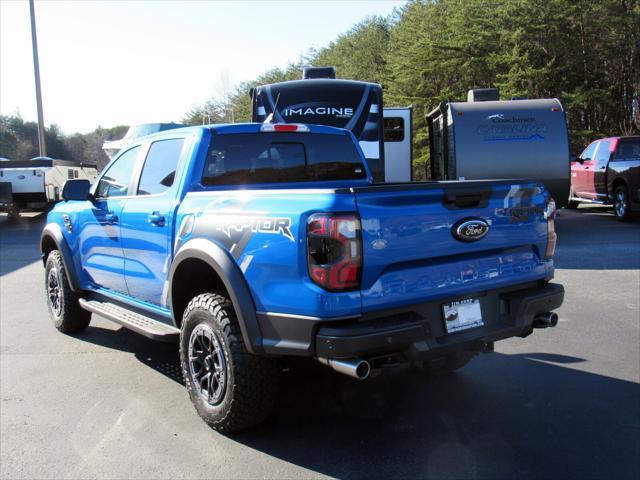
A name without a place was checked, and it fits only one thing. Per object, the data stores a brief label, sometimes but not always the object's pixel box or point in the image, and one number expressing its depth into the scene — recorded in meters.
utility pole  25.05
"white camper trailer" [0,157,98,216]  16.66
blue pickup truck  3.02
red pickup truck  12.72
